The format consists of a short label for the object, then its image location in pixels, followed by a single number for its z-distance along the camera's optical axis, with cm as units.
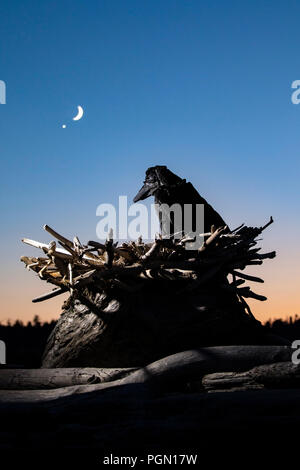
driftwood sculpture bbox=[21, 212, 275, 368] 442
